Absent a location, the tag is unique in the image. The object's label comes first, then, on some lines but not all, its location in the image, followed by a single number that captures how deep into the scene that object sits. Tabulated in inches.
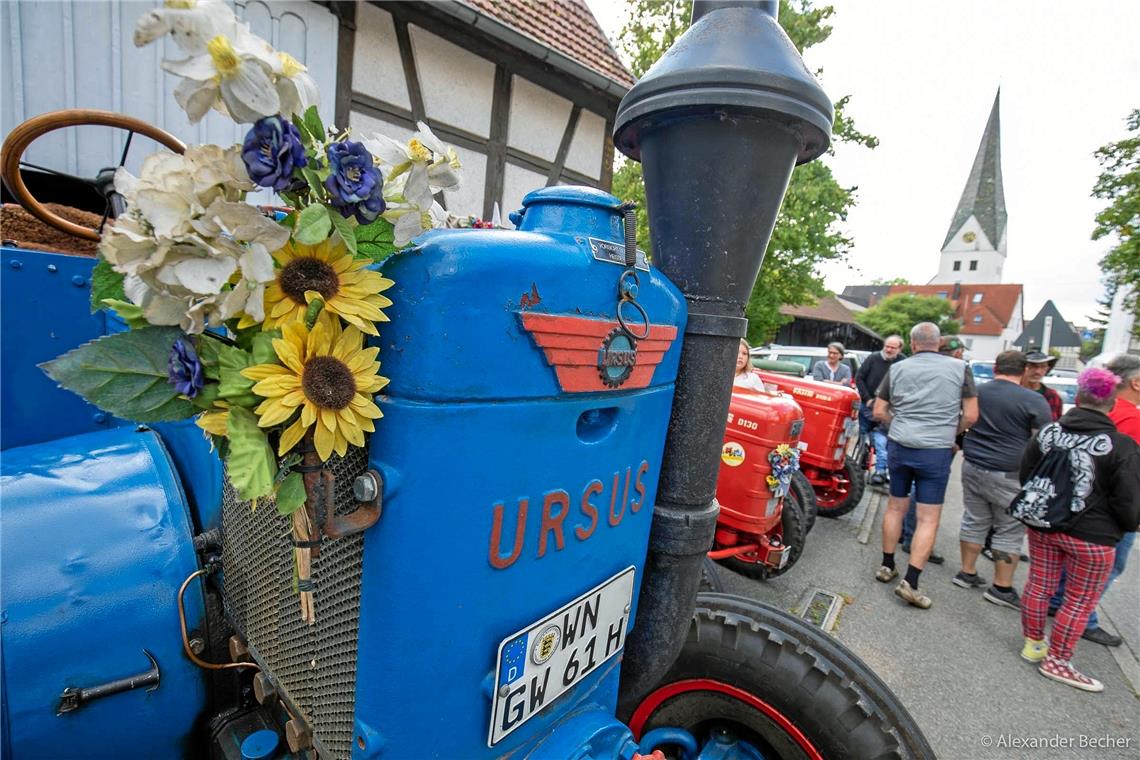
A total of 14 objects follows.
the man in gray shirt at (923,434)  149.0
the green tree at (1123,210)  382.6
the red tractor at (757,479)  138.6
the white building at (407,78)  147.4
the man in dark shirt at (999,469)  151.2
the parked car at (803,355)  358.9
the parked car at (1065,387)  396.2
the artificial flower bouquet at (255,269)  25.1
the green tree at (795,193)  476.4
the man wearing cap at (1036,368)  183.6
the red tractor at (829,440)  202.8
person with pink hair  113.2
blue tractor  31.9
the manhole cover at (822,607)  134.1
